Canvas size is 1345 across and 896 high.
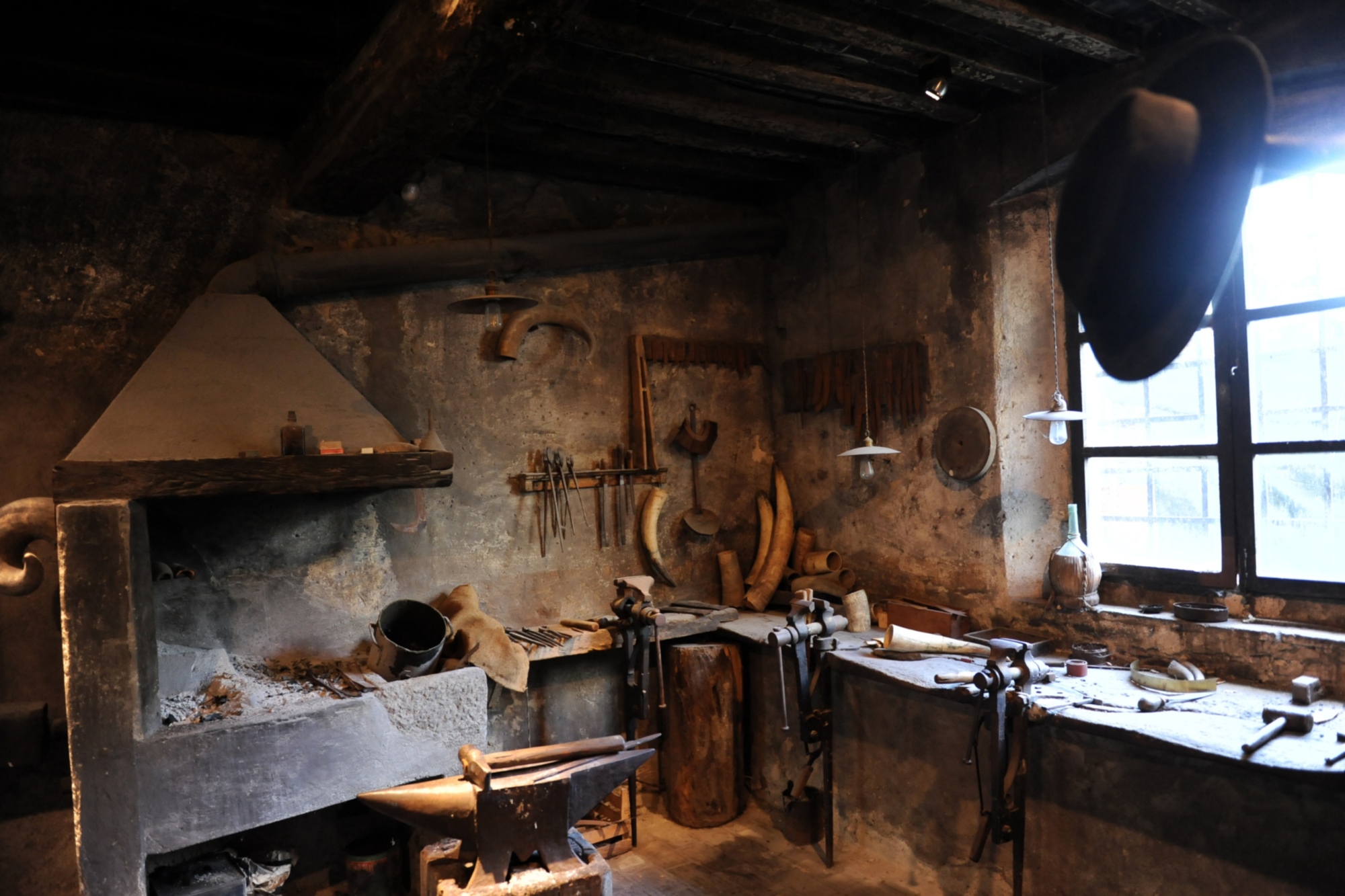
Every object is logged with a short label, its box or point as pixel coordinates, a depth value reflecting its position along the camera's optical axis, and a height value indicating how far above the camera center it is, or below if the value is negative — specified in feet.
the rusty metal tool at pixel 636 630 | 15.53 -3.68
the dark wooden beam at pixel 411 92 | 9.09 +4.53
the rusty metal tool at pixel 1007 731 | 11.15 -4.29
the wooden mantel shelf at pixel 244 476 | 10.43 -0.24
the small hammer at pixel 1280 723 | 9.50 -3.78
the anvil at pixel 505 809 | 9.24 -4.15
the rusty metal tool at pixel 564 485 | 17.03 -0.89
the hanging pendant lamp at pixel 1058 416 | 12.07 +0.03
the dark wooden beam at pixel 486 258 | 13.88 +3.61
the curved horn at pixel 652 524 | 17.80 -1.85
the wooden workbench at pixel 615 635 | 15.28 -3.83
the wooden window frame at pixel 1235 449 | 12.70 -0.62
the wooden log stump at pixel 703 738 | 16.22 -5.98
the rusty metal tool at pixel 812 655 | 14.30 -4.00
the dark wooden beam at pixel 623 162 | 15.33 +5.67
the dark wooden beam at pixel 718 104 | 12.74 +5.64
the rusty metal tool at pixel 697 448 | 18.57 -0.28
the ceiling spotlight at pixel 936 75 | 12.78 +5.44
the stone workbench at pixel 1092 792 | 9.37 -5.13
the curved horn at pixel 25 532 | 11.05 -0.85
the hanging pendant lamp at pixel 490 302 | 12.85 +2.32
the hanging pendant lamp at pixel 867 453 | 14.53 -0.45
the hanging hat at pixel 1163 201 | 3.05 +0.80
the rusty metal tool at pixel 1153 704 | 10.98 -3.89
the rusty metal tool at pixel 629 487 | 17.90 -1.05
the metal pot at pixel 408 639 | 12.97 -3.20
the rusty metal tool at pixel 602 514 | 17.57 -1.58
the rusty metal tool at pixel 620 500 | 17.79 -1.31
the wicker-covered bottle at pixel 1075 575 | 13.85 -2.66
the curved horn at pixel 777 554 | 18.39 -2.80
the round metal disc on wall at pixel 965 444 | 15.11 -0.41
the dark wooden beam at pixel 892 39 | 11.21 +5.67
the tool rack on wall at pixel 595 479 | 16.79 -0.80
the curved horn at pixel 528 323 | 16.35 +2.44
